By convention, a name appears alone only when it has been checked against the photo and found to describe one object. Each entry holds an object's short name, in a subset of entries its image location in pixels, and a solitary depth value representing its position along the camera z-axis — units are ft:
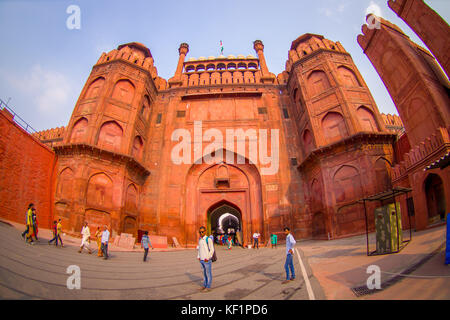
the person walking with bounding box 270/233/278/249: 48.60
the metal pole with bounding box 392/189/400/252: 21.16
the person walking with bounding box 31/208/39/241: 26.89
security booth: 21.48
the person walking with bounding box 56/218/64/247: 30.32
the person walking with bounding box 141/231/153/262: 29.49
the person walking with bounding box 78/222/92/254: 29.91
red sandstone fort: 39.01
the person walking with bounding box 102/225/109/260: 28.22
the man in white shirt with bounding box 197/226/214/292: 15.90
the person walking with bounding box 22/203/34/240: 26.99
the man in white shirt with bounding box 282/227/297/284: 17.07
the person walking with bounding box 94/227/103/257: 30.04
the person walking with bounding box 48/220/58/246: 29.39
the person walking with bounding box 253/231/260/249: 51.13
